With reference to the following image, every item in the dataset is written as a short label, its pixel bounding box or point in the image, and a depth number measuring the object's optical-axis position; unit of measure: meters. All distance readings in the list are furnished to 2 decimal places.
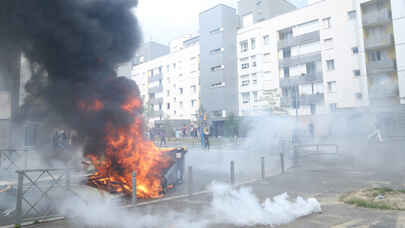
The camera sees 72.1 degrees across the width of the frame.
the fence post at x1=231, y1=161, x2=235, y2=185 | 8.21
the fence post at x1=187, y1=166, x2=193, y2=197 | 7.08
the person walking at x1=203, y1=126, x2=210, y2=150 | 18.08
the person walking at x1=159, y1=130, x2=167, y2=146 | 25.09
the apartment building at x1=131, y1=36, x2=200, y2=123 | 47.00
